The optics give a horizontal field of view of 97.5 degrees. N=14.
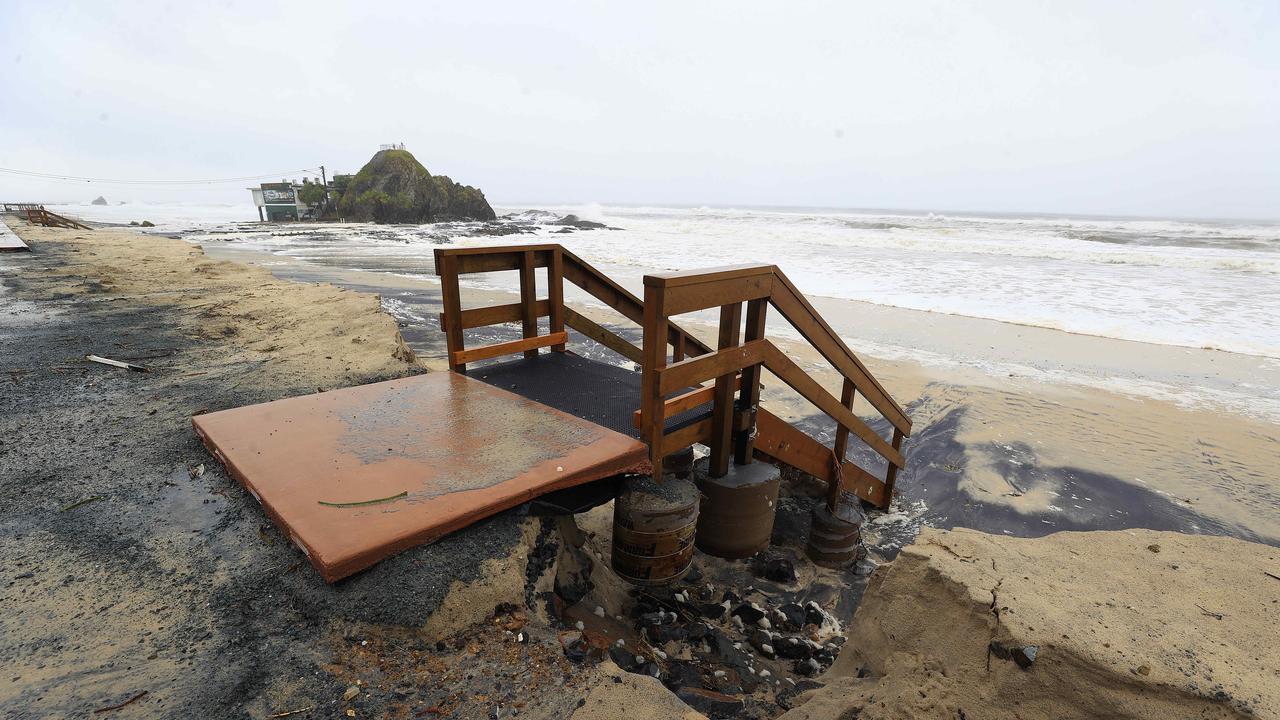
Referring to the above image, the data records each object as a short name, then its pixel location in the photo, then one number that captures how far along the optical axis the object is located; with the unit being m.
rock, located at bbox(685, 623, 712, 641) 3.38
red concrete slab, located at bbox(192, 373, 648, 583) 2.54
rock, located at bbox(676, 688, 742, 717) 2.80
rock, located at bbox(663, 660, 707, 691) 2.91
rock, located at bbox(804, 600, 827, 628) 3.98
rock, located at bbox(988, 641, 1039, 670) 2.14
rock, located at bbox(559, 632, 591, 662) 2.42
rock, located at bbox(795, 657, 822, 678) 3.33
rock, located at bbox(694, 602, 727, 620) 3.75
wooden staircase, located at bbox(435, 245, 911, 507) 3.21
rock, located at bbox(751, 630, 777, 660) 3.49
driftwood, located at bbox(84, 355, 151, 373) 5.29
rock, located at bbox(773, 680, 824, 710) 2.96
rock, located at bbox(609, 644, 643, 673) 2.69
